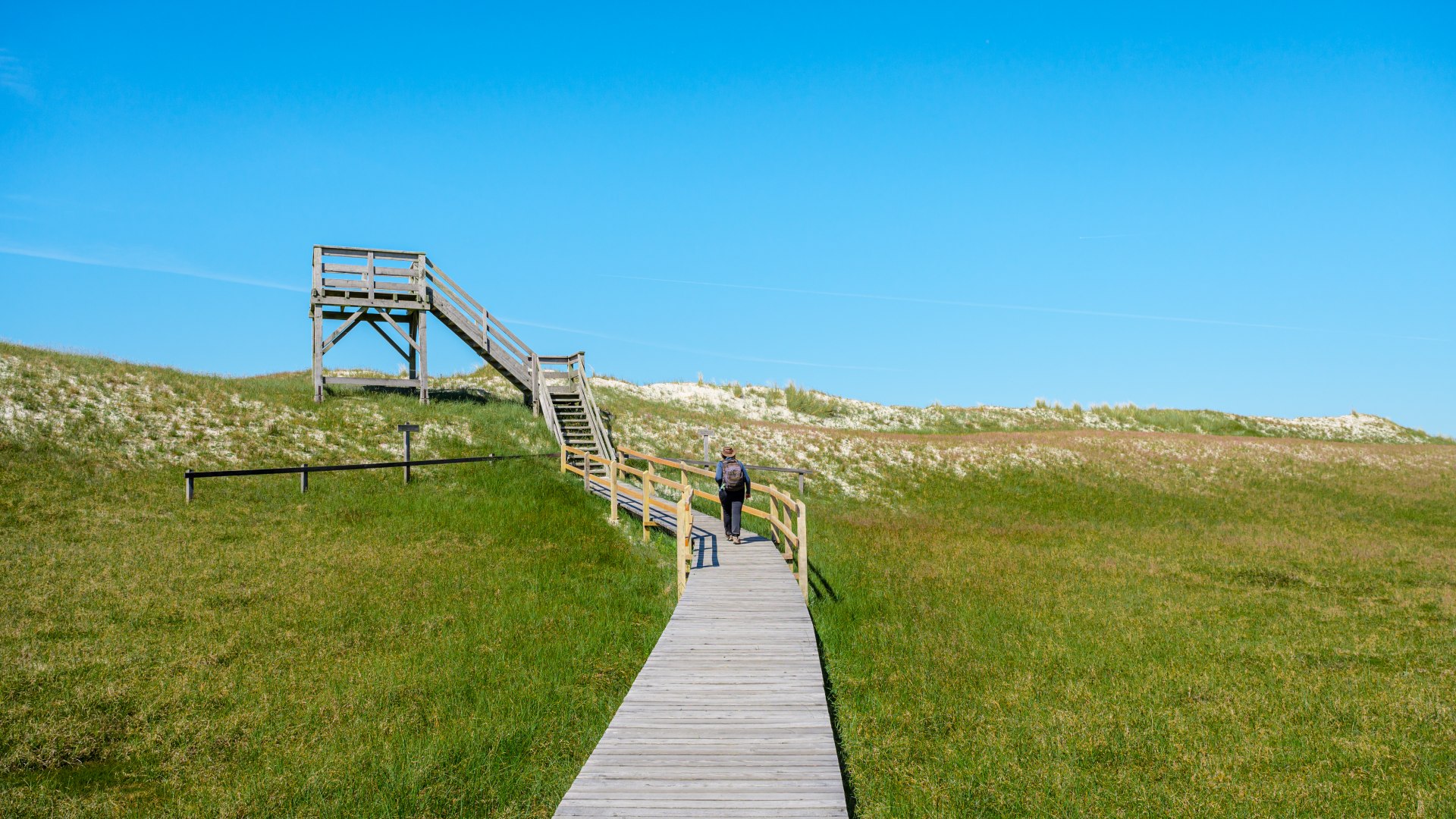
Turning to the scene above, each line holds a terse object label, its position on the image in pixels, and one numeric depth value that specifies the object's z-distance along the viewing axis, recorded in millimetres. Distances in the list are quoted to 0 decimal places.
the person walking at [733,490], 16531
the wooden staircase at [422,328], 30094
